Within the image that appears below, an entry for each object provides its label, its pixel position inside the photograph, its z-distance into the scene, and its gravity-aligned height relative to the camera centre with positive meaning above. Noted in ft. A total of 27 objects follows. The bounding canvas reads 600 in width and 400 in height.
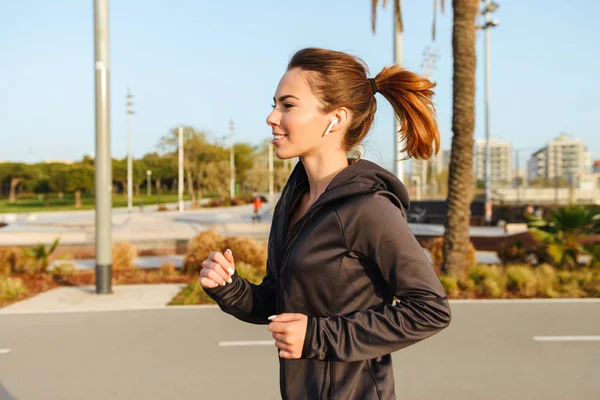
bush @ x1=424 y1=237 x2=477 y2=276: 42.00 -4.27
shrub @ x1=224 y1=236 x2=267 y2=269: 38.40 -3.90
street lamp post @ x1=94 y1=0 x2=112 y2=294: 30.83 +1.79
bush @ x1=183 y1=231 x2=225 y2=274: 38.37 -3.71
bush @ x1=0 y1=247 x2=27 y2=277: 39.32 -4.42
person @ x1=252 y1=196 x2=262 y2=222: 93.45 -2.96
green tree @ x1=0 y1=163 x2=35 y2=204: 207.12 +4.87
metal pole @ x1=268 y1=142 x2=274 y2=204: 191.72 +1.57
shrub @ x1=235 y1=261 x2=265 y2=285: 33.45 -4.57
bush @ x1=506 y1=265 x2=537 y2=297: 31.48 -4.82
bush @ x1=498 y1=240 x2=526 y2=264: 41.06 -4.36
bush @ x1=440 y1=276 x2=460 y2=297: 30.96 -4.92
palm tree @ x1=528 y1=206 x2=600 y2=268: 37.01 -2.78
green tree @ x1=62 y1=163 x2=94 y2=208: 193.88 +3.24
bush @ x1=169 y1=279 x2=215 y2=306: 28.86 -5.11
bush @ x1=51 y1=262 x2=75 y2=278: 37.63 -4.96
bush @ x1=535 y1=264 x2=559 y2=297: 31.12 -4.84
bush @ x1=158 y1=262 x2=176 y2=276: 38.29 -5.00
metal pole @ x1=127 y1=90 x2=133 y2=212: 147.14 +11.83
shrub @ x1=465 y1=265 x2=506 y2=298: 31.07 -4.82
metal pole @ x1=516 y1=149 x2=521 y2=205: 85.56 +0.05
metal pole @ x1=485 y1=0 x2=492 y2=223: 84.40 +9.58
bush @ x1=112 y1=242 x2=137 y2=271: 40.81 -4.47
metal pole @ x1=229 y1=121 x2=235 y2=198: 176.55 +3.01
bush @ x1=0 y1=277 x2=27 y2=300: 31.30 -5.06
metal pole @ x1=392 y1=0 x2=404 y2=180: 43.45 +10.04
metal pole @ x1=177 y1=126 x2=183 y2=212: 146.55 +4.87
